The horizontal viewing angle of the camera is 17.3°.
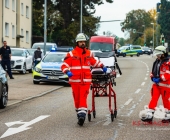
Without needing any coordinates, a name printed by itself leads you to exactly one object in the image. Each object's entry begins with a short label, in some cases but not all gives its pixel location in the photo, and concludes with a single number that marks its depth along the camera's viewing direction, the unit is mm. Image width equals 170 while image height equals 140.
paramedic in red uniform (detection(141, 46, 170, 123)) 11281
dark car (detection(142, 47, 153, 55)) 94750
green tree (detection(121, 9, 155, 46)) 168625
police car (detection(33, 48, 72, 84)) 24219
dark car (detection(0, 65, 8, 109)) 14330
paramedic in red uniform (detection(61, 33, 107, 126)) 11234
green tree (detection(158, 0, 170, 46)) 134625
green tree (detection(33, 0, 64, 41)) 67625
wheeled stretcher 11739
